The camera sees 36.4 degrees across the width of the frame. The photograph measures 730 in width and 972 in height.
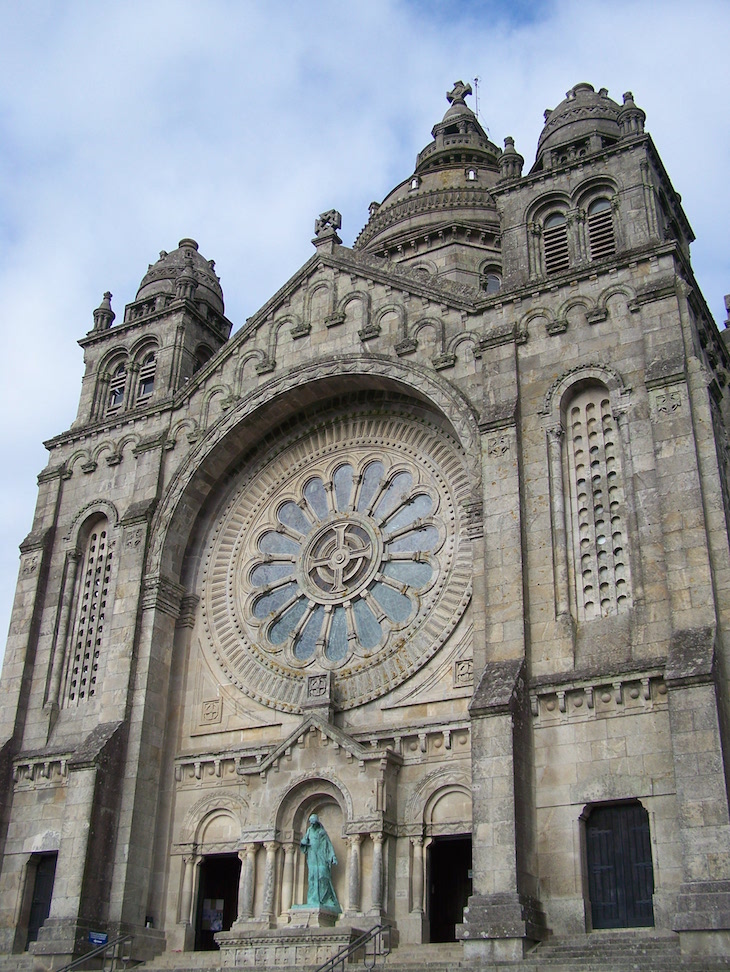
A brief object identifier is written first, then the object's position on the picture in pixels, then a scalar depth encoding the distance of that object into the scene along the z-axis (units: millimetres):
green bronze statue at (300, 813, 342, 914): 19438
